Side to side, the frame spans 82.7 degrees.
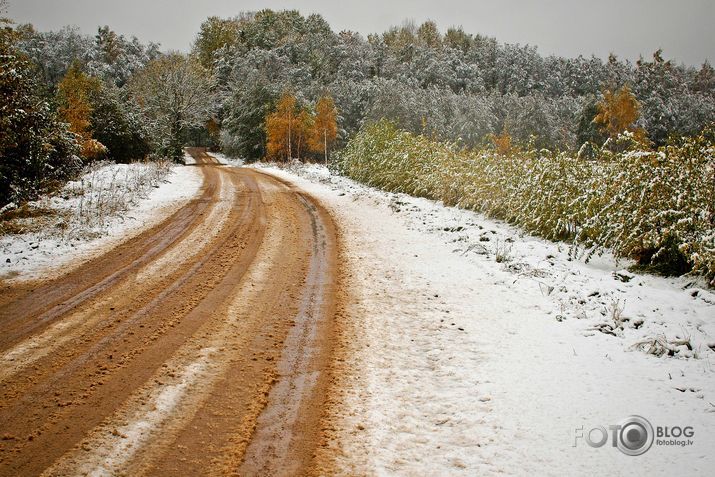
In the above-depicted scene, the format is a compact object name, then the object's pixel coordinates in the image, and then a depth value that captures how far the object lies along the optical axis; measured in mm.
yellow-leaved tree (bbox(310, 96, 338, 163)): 42344
